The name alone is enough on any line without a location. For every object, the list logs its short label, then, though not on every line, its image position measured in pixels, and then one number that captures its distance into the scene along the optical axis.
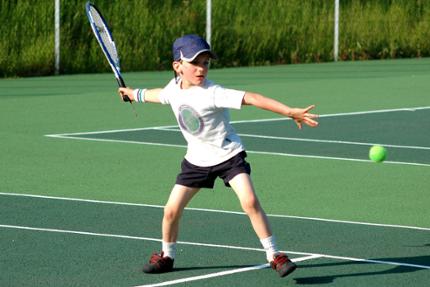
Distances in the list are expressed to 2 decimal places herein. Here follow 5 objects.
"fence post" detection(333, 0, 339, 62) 29.41
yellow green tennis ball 10.50
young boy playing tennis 8.28
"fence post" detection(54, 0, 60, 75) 24.86
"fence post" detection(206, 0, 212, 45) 27.00
